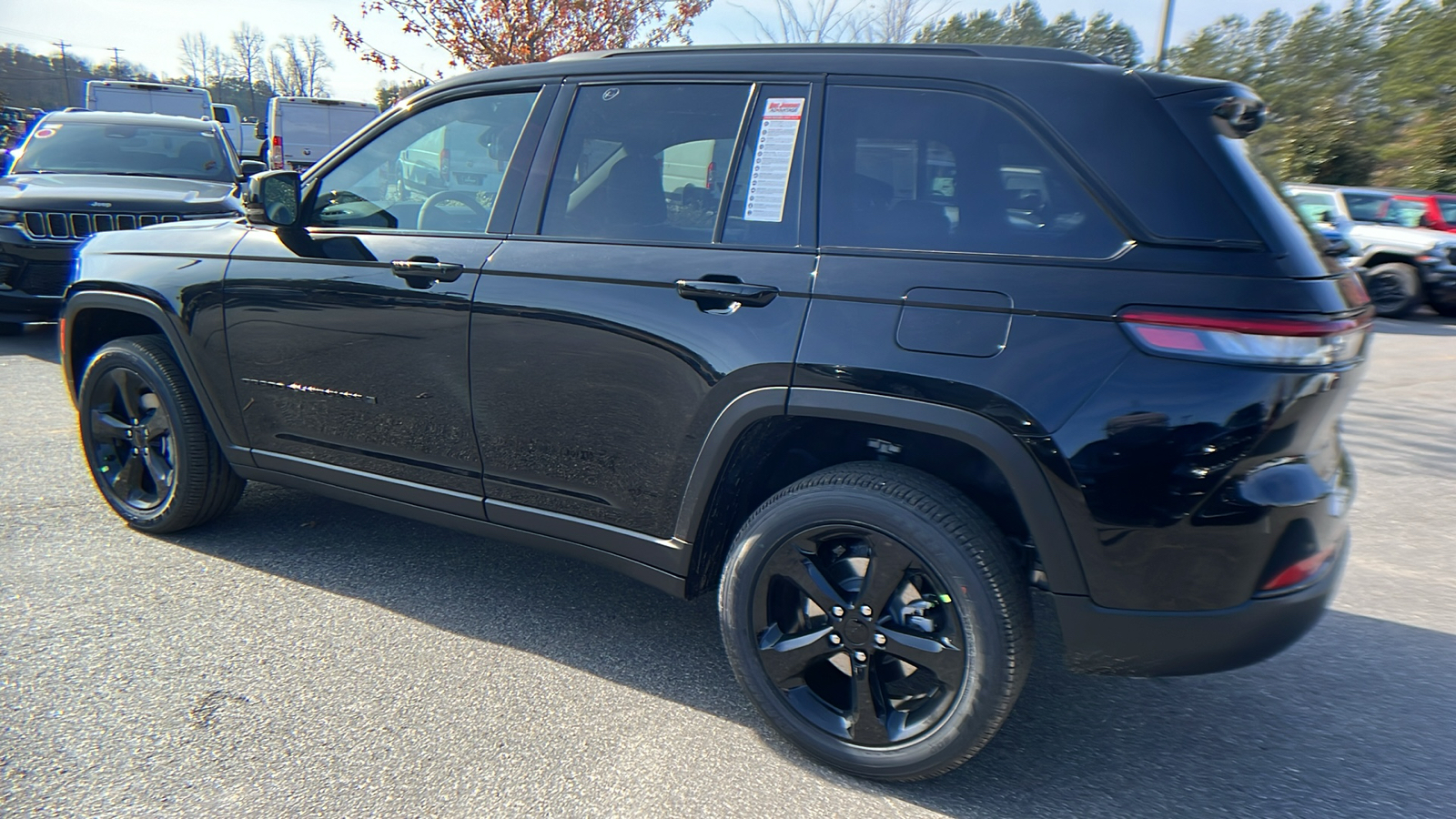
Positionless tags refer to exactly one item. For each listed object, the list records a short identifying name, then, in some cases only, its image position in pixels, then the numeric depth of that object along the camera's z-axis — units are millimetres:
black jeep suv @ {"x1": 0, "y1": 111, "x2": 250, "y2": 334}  7094
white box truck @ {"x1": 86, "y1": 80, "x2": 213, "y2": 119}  17922
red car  12445
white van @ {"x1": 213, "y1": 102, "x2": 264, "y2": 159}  26103
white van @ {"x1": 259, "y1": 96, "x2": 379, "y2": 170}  22219
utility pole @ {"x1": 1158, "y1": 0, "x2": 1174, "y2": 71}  11461
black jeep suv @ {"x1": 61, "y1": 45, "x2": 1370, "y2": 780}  2066
